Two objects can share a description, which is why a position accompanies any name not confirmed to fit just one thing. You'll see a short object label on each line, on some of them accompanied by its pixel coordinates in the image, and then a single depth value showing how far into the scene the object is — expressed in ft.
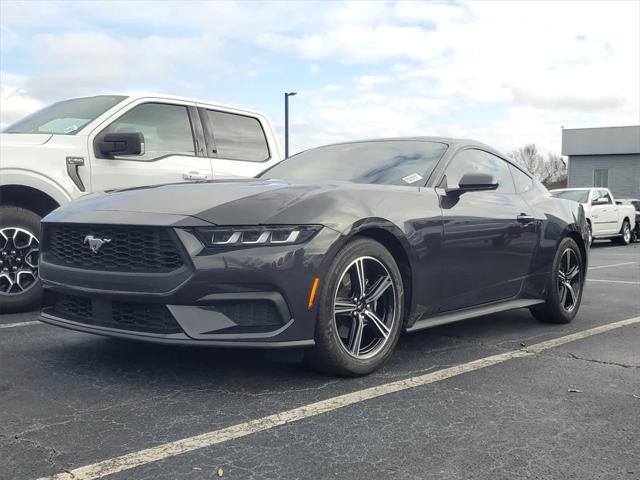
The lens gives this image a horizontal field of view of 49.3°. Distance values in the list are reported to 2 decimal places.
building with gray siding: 126.31
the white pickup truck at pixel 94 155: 17.62
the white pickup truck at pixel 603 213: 58.59
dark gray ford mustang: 10.91
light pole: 83.10
